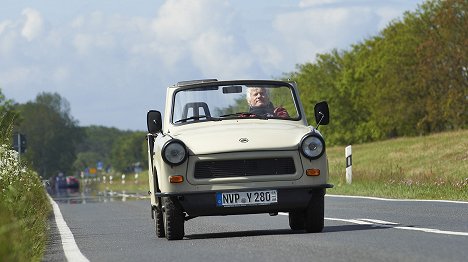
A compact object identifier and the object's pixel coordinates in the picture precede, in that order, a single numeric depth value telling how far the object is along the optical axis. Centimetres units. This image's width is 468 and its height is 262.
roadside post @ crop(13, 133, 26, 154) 3957
